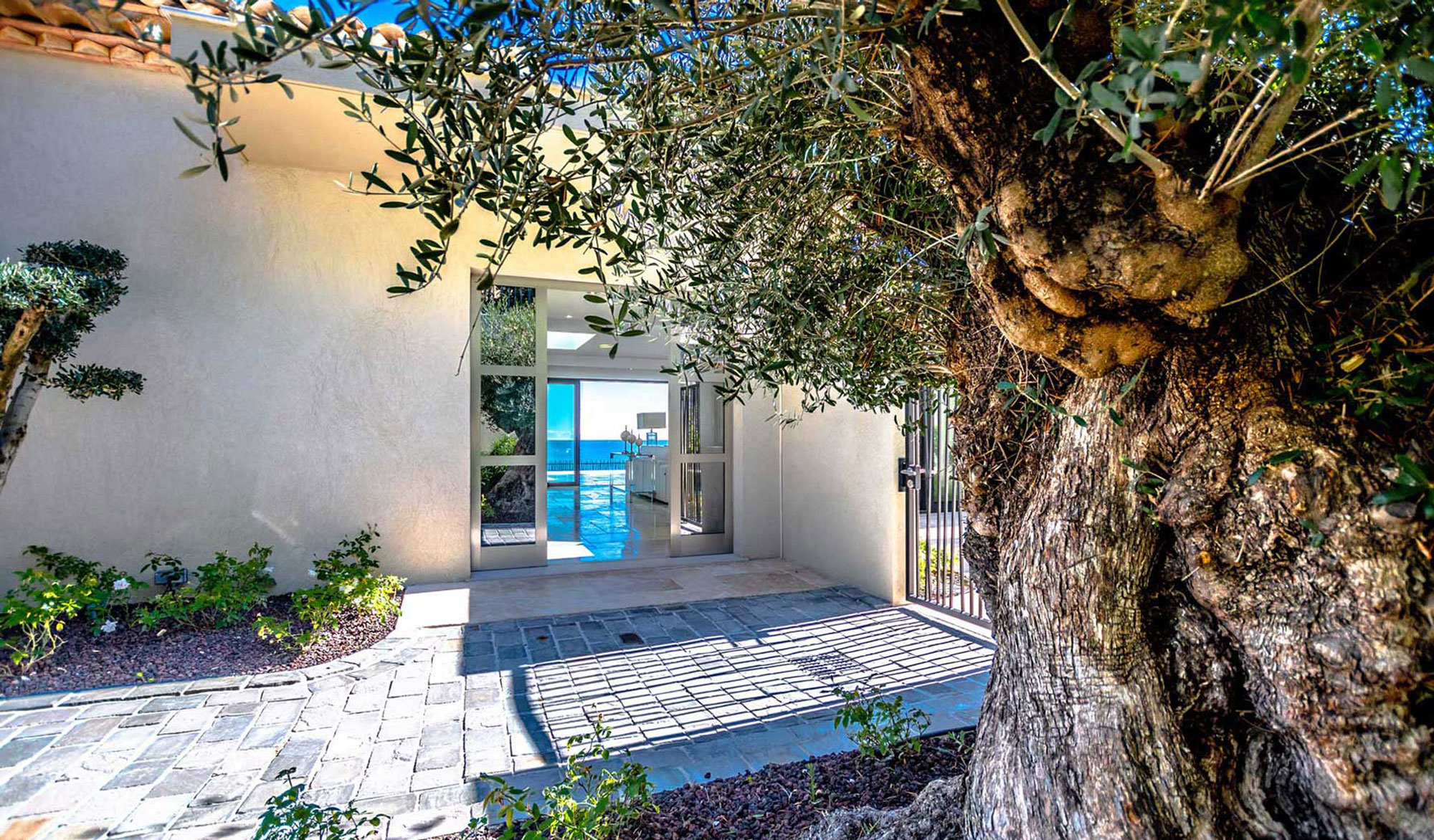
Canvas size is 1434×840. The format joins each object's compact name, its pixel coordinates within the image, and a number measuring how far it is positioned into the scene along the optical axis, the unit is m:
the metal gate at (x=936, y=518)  5.50
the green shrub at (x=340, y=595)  4.59
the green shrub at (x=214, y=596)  4.70
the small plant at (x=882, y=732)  2.72
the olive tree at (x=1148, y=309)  1.15
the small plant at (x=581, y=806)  2.08
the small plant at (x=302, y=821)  1.94
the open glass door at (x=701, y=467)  8.00
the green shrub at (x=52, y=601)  4.11
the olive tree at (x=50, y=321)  4.09
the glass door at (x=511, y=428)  6.96
